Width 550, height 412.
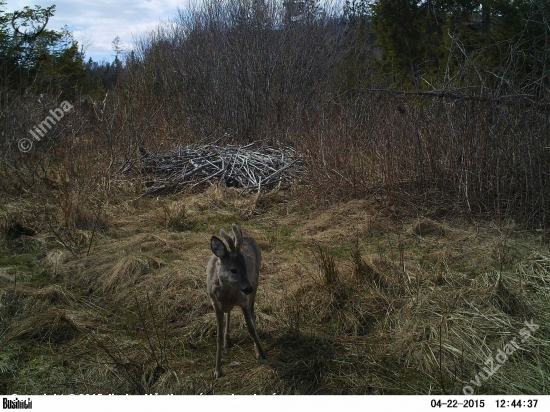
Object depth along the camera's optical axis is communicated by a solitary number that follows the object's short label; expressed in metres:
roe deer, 3.79
